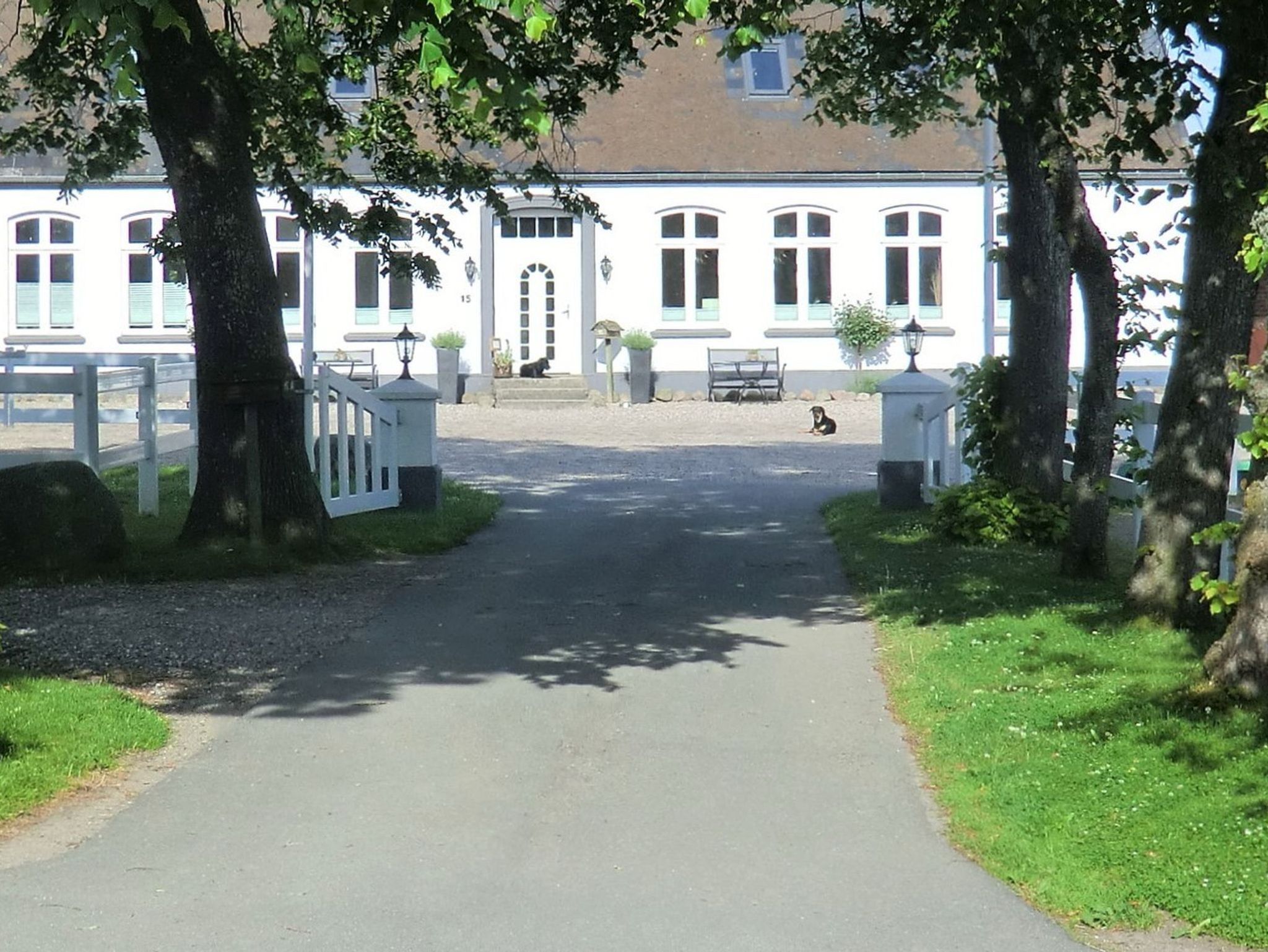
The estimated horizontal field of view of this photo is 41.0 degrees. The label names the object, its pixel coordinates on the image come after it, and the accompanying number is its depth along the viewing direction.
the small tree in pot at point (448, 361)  33.22
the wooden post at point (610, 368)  33.06
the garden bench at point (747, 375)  33.50
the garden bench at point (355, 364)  32.56
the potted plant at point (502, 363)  33.69
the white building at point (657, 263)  34.00
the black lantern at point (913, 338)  17.80
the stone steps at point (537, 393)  32.97
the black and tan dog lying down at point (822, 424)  26.16
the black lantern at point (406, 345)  17.31
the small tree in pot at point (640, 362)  33.22
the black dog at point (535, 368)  33.61
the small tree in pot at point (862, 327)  34.00
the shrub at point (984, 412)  13.89
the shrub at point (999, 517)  13.00
